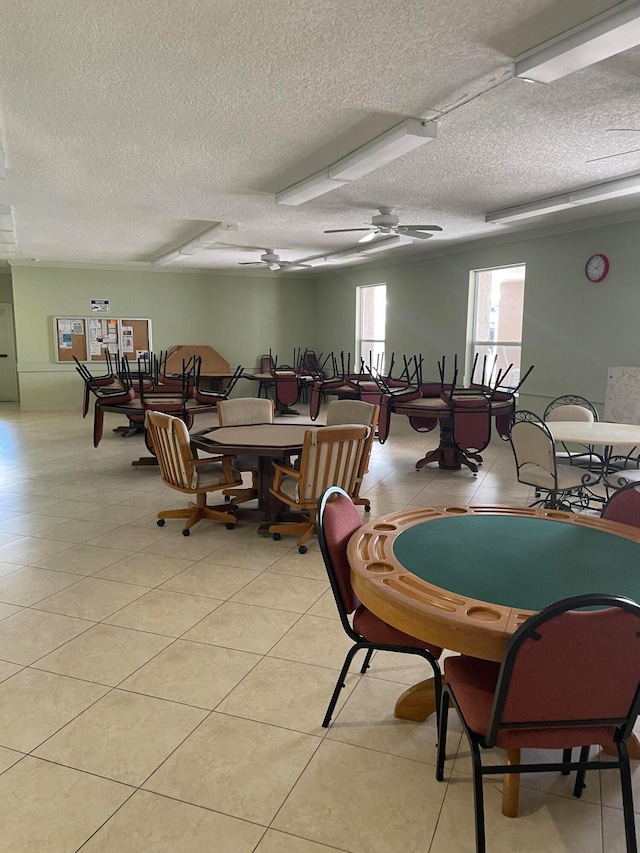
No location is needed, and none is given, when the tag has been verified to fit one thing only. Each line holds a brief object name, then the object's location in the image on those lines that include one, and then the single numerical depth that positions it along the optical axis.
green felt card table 1.56
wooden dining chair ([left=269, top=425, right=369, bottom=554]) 3.74
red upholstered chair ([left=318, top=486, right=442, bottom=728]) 1.96
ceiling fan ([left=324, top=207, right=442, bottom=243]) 6.08
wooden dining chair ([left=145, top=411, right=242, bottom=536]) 3.99
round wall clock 6.60
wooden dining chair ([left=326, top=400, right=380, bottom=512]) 4.75
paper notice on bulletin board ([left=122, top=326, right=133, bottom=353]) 11.41
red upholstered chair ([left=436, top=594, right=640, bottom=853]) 1.35
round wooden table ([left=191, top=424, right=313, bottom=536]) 3.98
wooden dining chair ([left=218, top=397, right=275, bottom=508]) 4.68
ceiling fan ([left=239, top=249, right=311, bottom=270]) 9.09
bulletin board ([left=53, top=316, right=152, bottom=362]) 11.06
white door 12.69
